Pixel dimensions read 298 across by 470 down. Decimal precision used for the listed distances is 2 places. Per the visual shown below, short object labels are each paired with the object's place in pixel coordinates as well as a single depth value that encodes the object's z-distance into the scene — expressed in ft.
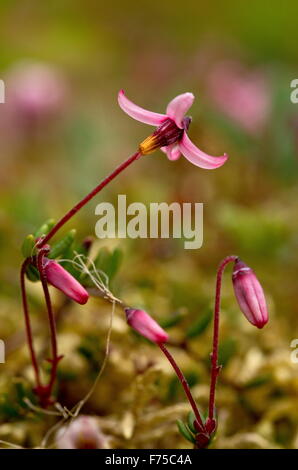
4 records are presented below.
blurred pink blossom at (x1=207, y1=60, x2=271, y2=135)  0.90
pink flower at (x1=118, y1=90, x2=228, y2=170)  0.48
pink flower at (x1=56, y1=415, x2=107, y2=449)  0.54
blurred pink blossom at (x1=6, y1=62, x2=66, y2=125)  1.00
